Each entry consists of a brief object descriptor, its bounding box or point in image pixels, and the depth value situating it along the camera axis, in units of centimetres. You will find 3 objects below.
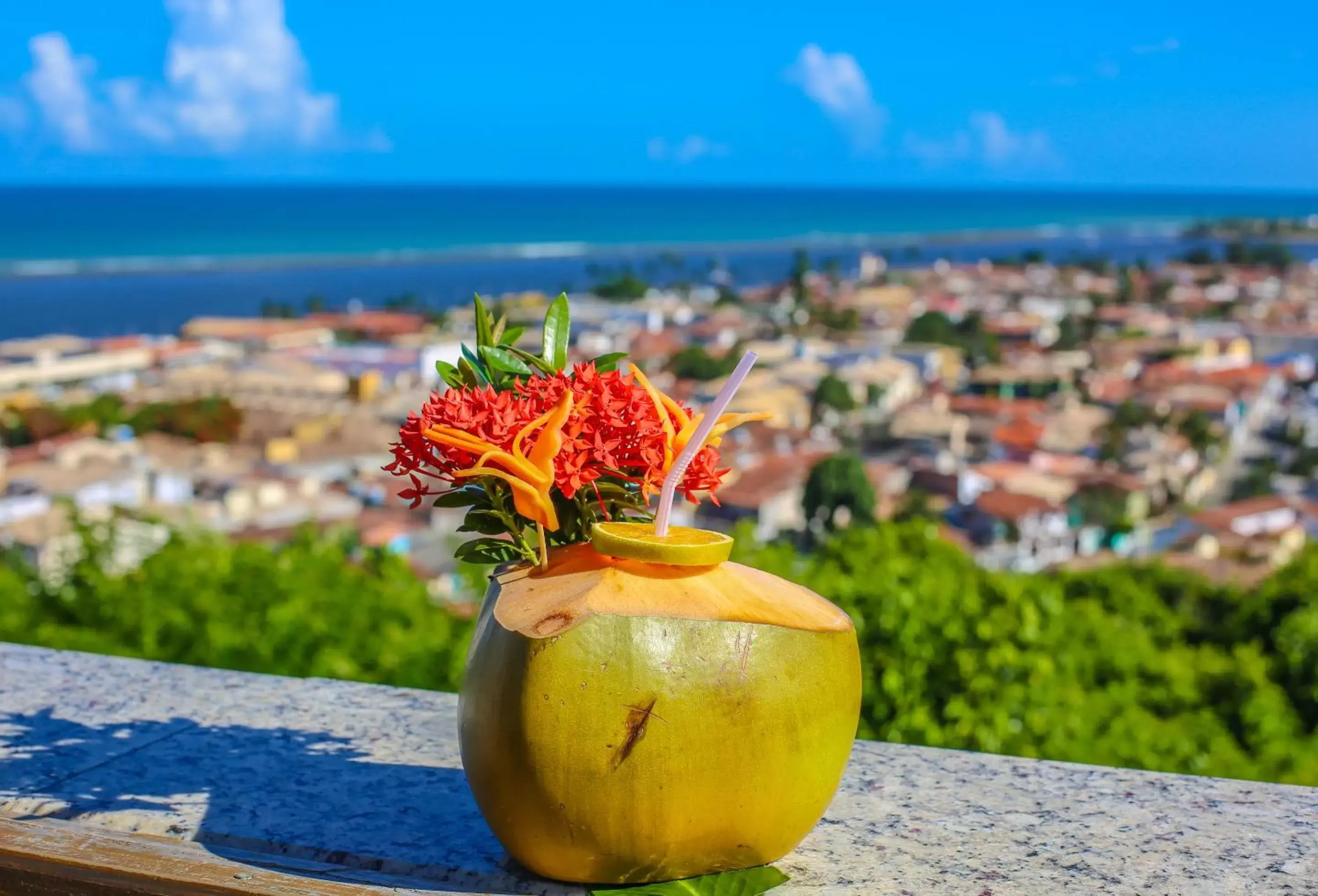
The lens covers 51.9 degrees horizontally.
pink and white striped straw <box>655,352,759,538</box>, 135
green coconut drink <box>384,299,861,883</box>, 130
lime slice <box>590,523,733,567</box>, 134
